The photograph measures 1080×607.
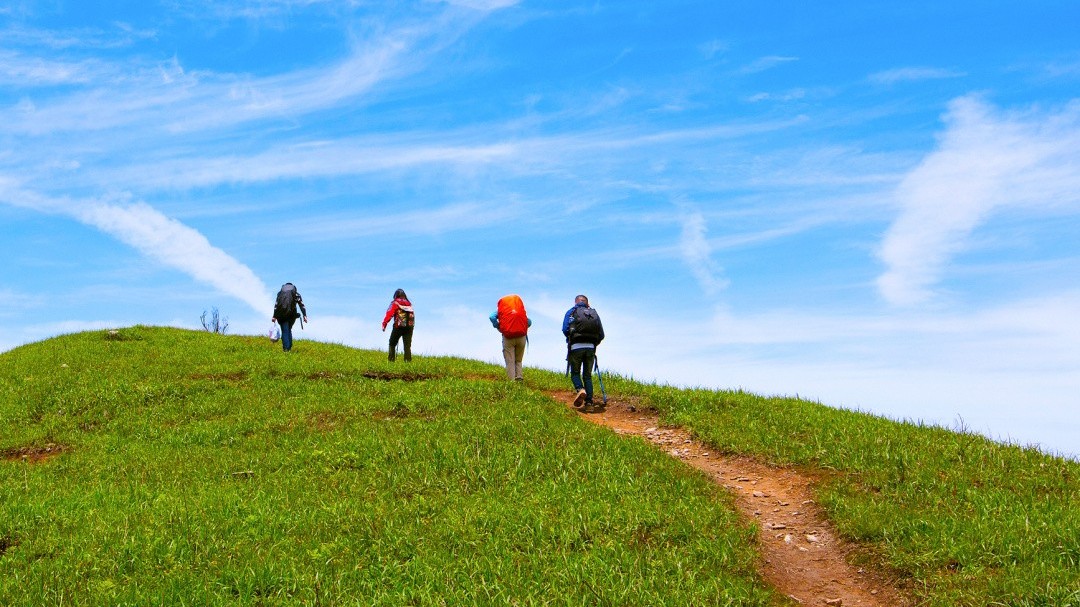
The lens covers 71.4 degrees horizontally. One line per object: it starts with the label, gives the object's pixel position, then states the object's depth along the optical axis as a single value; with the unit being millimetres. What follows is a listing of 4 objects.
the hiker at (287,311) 26359
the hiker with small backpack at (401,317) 23031
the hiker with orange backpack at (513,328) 19406
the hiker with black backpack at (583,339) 17328
